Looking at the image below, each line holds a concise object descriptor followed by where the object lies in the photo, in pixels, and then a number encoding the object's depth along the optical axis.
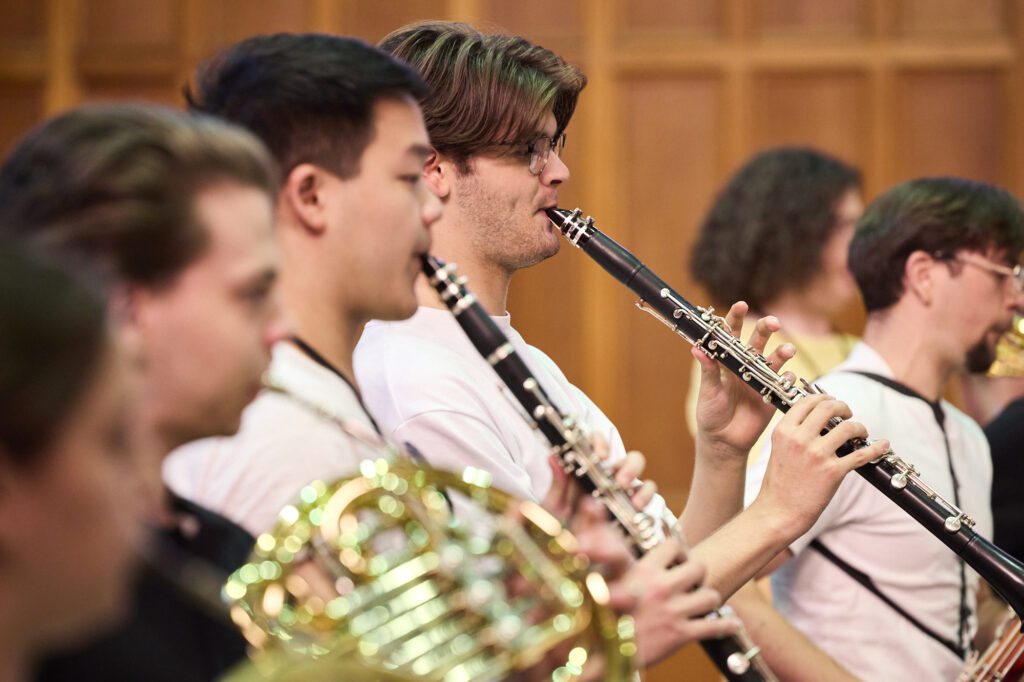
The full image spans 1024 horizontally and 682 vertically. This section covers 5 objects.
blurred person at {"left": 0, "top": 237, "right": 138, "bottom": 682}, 2.21
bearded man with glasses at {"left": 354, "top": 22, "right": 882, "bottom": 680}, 3.59
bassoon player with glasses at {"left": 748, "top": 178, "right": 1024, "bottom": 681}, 3.92
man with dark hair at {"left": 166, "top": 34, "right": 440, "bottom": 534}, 3.28
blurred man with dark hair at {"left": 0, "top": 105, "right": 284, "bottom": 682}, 3.09
